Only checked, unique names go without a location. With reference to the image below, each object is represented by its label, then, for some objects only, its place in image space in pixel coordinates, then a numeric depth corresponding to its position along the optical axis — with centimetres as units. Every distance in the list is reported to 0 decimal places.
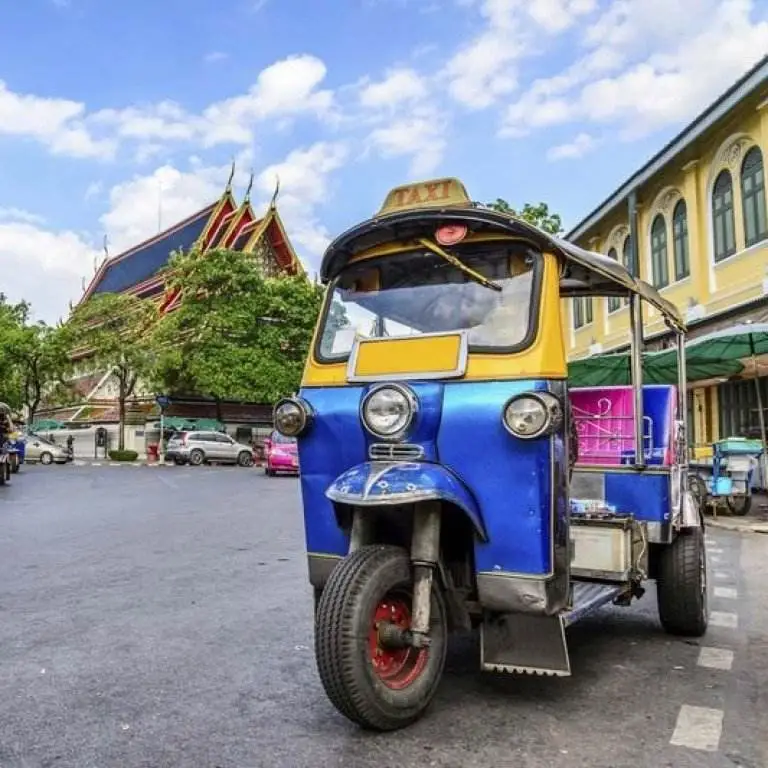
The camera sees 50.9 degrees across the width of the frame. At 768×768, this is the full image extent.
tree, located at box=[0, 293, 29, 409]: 3594
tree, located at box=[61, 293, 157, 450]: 3425
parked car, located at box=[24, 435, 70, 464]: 3135
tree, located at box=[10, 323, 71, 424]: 3616
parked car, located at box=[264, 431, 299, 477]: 2328
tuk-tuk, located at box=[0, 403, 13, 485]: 1906
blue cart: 1239
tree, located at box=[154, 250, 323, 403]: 3431
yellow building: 1590
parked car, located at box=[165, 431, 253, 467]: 3141
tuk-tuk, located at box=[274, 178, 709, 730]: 335
